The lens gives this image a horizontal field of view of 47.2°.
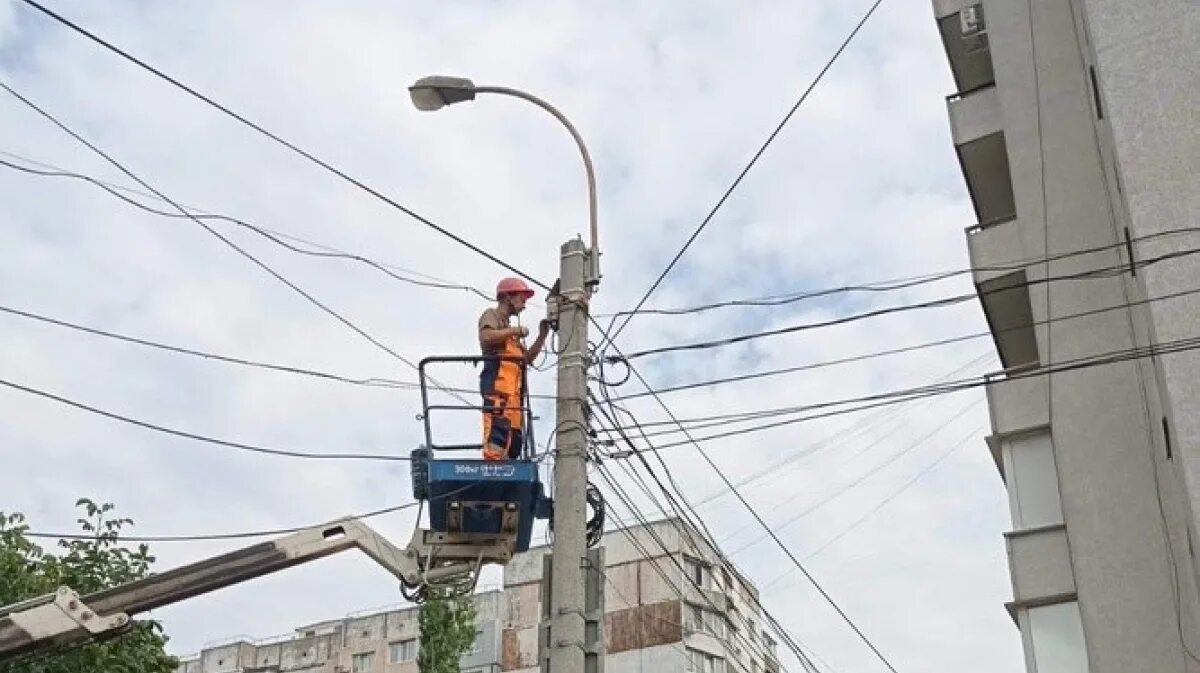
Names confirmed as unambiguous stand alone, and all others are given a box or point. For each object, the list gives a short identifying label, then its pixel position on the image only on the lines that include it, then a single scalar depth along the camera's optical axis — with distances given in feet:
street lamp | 36.63
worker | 35.32
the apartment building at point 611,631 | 173.27
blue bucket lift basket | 34.42
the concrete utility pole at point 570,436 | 29.50
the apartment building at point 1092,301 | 39.52
